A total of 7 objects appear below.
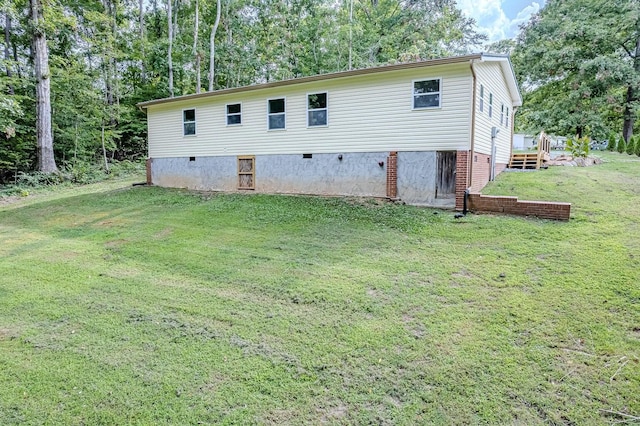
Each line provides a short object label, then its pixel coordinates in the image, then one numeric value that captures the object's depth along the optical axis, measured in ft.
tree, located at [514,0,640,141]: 69.26
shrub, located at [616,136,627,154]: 76.43
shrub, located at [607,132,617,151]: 87.81
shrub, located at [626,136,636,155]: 70.47
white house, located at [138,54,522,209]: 32.09
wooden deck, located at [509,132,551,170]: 48.71
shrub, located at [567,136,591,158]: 53.98
